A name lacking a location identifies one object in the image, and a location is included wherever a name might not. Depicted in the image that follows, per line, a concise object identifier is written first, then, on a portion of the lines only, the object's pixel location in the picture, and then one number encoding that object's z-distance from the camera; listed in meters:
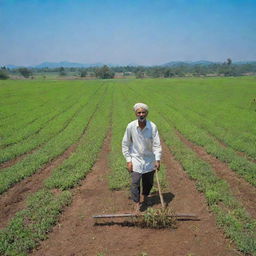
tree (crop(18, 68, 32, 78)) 152.12
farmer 5.65
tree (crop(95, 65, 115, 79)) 133.00
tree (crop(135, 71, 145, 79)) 136.80
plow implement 5.33
